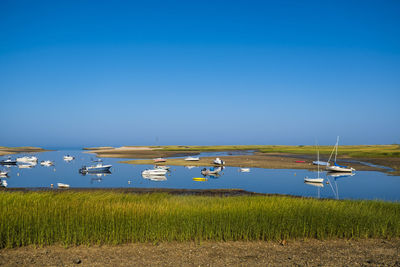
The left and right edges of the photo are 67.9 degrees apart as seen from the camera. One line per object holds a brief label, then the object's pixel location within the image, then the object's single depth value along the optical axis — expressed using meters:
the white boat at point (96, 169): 46.12
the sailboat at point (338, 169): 44.83
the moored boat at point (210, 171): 43.13
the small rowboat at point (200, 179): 37.50
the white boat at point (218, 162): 55.56
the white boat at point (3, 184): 31.87
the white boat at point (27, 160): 64.38
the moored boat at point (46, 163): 59.97
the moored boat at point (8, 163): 61.82
